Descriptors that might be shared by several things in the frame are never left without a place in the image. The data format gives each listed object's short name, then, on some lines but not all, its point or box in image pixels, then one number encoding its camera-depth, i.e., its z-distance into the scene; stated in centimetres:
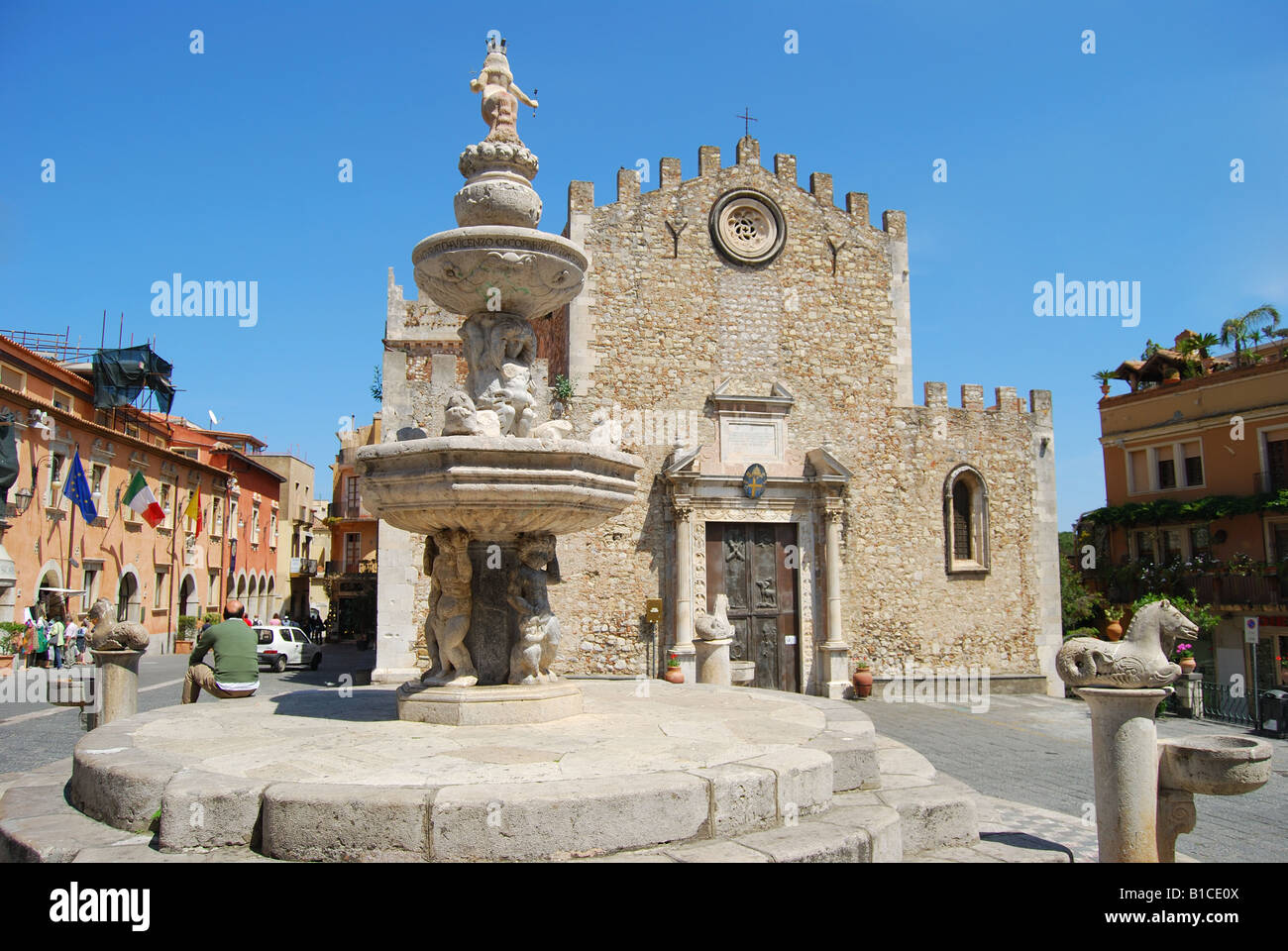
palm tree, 2819
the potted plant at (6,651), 1803
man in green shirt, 804
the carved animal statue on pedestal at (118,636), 773
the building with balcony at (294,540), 4847
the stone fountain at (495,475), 583
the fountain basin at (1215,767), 494
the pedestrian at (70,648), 2094
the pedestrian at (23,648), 1912
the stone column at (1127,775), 489
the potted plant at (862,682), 1686
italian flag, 2548
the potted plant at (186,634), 3139
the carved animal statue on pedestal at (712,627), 1167
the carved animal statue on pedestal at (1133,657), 494
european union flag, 2353
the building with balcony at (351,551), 3322
